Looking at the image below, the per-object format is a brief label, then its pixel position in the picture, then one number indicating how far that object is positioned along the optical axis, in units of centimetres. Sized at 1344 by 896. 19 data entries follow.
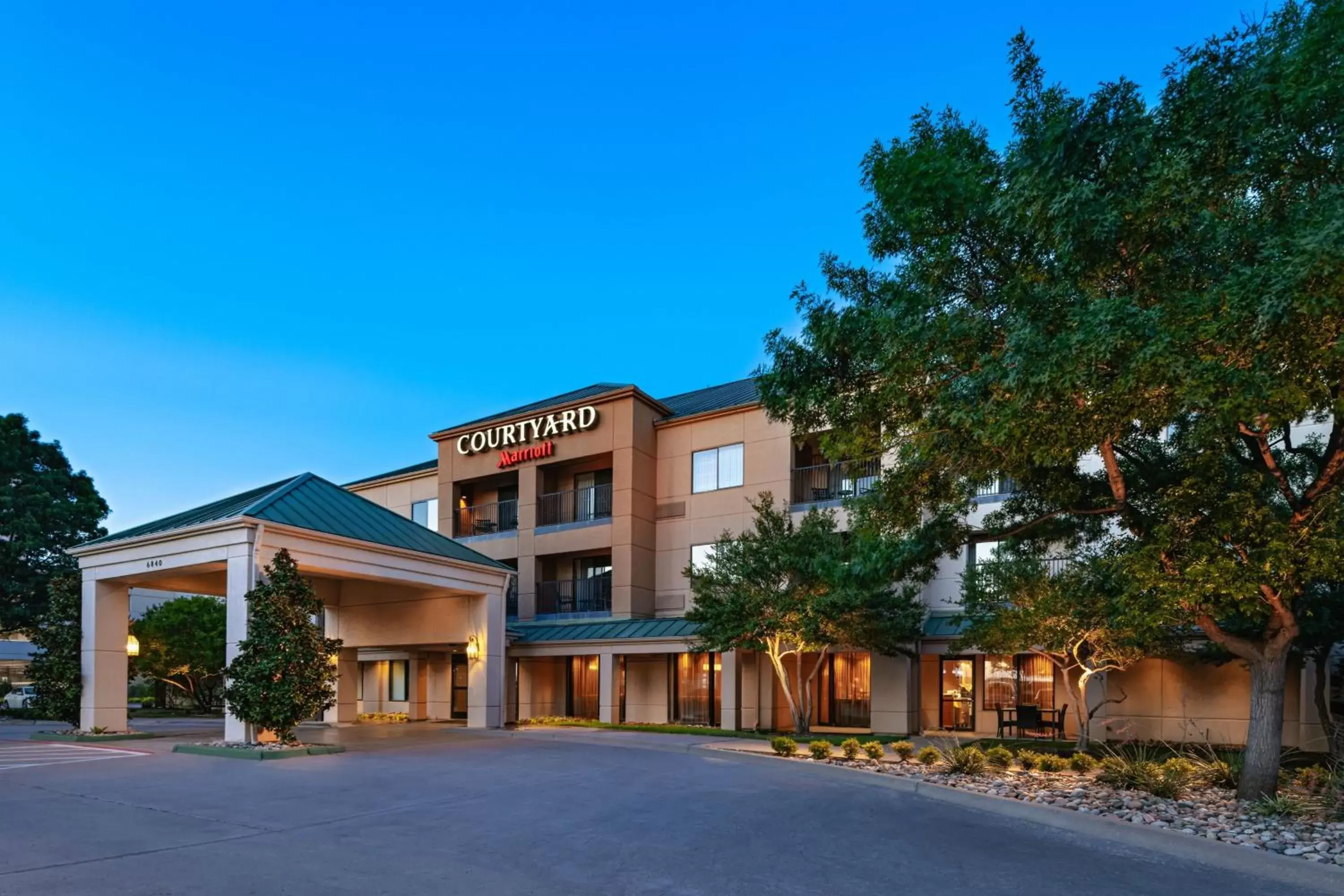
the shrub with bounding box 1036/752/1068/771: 1530
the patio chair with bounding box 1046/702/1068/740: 2310
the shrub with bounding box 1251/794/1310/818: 1062
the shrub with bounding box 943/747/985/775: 1480
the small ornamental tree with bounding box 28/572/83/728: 2192
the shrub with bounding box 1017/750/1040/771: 1545
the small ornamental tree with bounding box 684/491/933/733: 2155
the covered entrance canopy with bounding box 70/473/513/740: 1930
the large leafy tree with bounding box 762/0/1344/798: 860
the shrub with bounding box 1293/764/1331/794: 1230
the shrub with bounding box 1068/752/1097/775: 1513
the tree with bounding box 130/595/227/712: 3547
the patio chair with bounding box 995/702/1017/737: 2252
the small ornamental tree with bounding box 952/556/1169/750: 1585
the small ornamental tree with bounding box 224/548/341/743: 1767
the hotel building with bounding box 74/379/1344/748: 2186
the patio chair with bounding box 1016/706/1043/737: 2193
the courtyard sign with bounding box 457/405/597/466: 3162
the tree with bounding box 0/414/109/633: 3359
